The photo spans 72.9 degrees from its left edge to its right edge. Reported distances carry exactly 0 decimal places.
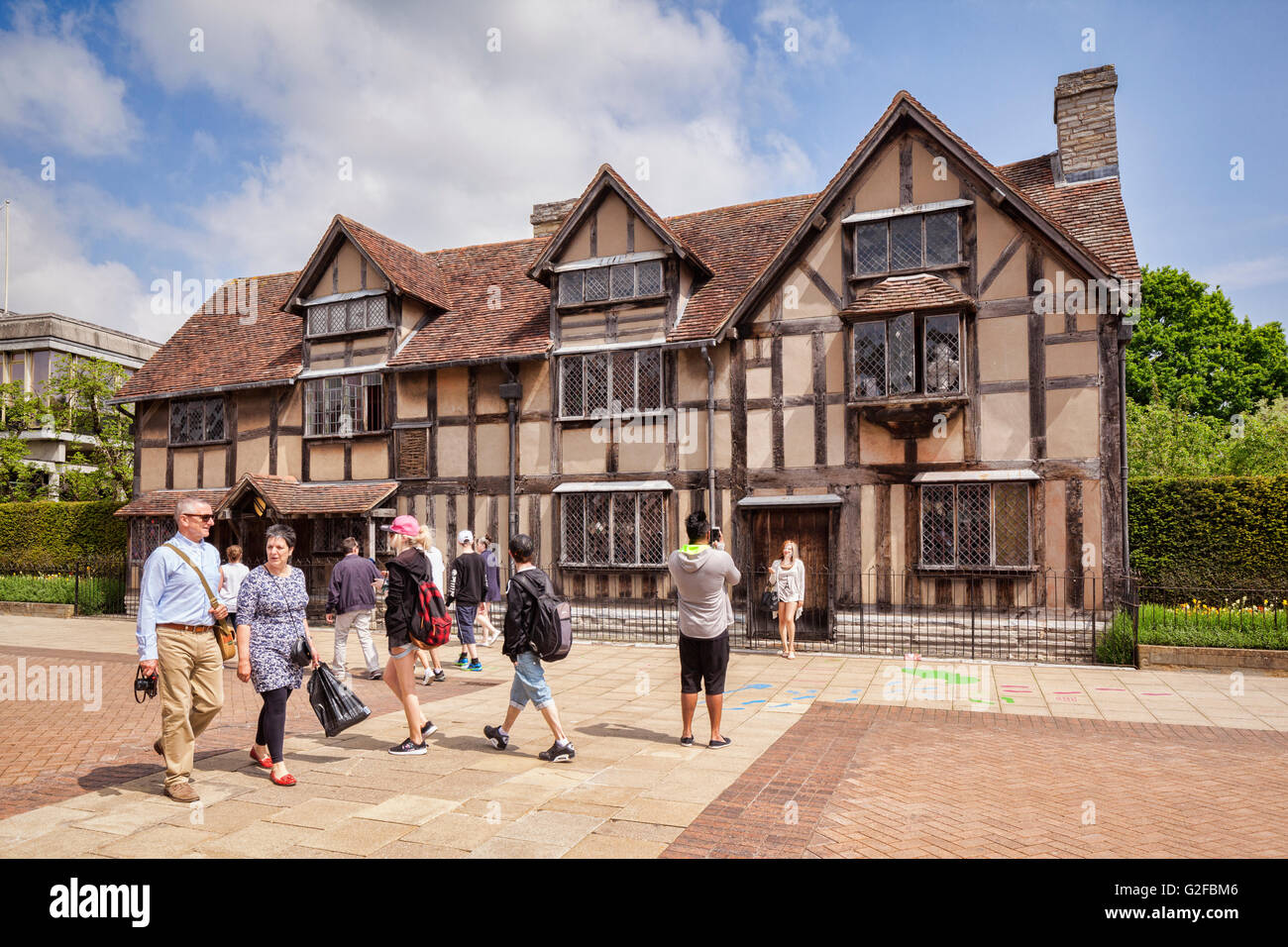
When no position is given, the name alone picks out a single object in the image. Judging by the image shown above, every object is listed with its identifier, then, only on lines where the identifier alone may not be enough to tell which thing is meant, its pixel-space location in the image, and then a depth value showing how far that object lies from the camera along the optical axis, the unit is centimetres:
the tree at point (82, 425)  2677
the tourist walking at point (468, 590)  1220
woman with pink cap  706
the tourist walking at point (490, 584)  1384
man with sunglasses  596
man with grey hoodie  748
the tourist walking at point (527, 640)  710
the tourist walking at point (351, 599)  1075
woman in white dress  1364
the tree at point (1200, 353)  3341
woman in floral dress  636
